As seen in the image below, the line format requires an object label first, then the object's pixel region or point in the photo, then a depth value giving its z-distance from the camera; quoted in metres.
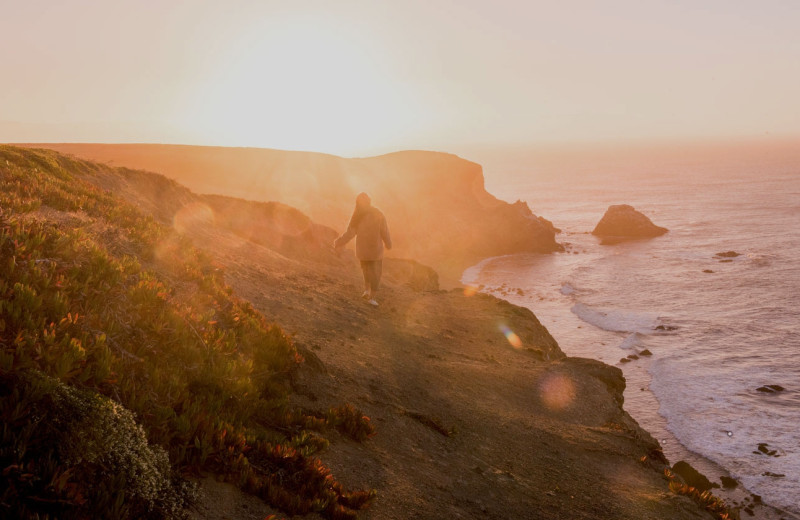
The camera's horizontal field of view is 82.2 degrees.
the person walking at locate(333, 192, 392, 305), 13.55
